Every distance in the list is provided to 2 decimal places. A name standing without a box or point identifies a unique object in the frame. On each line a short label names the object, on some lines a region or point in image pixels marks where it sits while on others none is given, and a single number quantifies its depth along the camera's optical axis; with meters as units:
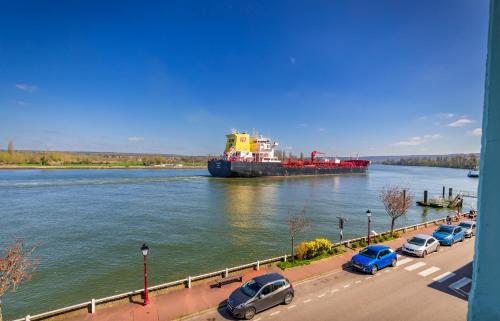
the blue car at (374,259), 14.69
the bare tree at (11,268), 9.77
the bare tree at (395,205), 21.91
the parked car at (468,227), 21.45
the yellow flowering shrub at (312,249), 16.66
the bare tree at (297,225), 17.50
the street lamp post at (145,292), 11.75
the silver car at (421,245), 17.08
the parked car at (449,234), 19.40
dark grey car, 10.70
